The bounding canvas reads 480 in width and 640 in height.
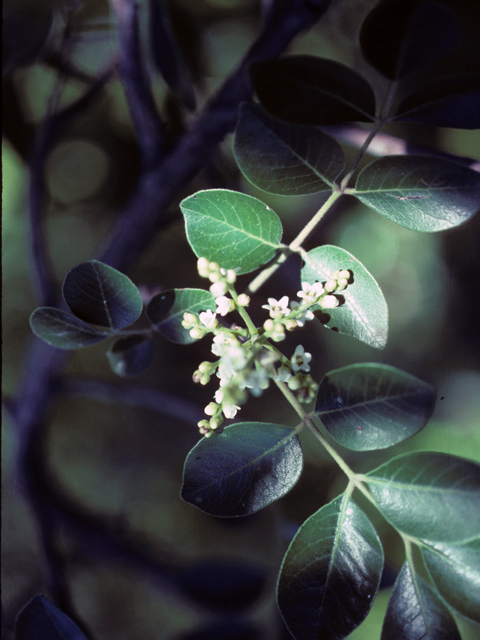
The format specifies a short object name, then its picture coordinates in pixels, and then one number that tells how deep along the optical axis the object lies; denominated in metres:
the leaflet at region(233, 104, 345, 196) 0.24
